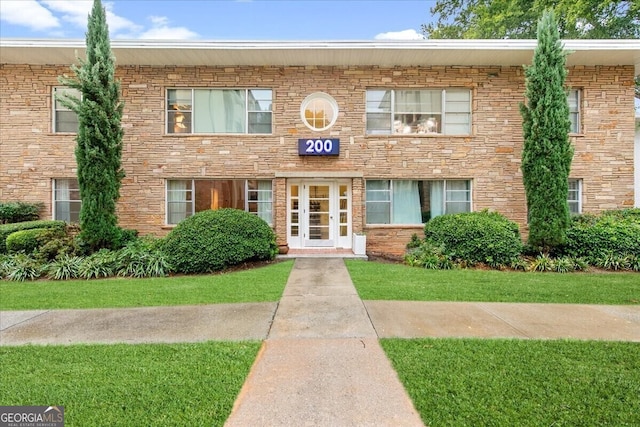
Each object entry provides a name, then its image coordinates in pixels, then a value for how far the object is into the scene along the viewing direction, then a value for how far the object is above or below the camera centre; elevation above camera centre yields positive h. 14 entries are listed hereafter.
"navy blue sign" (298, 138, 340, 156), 10.49 +2.00
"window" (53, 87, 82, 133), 10.62 +2.98
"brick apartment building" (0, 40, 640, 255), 10.55 +2.17
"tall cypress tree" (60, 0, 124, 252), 8.62 +1.97
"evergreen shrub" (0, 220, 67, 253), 8.83 -0.41
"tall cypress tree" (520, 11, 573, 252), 8.97 +1.90
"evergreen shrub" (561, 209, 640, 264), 8.55 -0.70
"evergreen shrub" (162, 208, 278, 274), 7.95 -0.73
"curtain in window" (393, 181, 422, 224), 10.95 +0.27
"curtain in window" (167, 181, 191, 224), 10.84 +0.30
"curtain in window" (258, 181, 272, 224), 10.91 +0.36
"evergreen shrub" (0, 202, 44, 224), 9.90 -0.02
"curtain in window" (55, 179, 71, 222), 10.69 +0.35
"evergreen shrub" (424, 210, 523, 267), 8.64 -0.75
